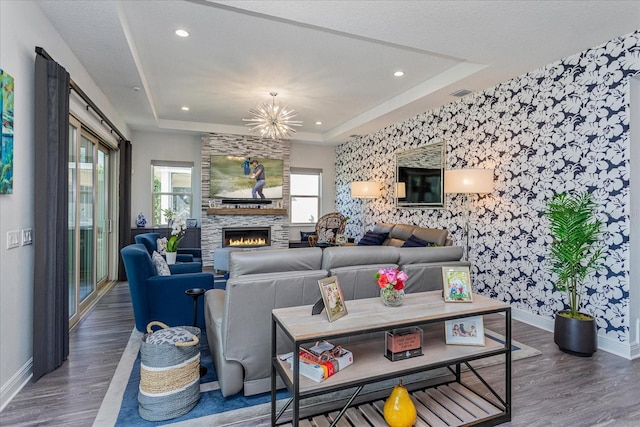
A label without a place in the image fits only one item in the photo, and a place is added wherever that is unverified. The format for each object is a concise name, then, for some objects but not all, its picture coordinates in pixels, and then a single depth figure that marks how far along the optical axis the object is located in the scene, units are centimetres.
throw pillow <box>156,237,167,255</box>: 475
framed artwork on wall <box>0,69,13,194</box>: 211
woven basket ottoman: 204
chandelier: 493
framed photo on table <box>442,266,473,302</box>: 219
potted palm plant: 297
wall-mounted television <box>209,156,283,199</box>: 737
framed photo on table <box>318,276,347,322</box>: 183
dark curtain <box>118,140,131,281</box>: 582
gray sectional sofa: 214
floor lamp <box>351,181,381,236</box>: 645
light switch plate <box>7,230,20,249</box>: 225
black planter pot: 295
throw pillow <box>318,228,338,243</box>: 740
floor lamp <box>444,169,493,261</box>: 404
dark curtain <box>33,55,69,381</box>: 246
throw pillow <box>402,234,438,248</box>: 476
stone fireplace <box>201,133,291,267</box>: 727
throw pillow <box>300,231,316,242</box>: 799
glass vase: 207
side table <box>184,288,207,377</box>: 270
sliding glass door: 377
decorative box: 196
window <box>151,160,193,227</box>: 732
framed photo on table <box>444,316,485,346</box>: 215
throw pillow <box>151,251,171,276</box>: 360
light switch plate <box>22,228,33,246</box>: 243
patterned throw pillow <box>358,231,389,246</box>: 594
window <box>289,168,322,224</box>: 849
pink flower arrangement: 205
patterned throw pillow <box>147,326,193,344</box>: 211
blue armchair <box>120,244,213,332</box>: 318
